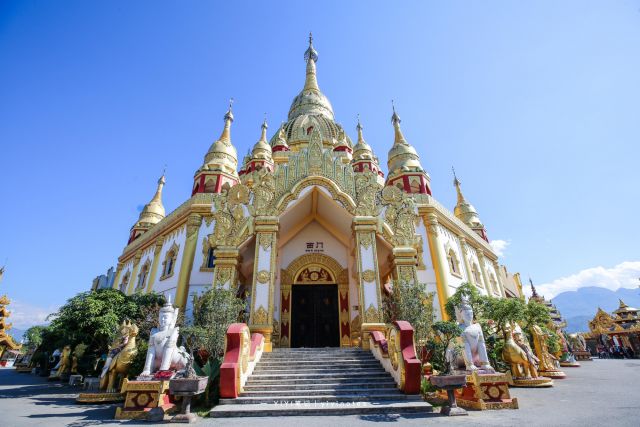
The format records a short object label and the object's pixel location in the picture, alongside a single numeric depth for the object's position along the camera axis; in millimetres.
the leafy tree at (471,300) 12188
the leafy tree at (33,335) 31322
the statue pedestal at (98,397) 8508
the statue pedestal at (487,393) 6727
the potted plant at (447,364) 6250
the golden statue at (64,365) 16312
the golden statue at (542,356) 12211
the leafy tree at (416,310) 9477
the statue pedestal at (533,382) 9883
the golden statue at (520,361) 9992
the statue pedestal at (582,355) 25938
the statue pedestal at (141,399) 6484
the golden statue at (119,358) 8672
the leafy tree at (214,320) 9188
